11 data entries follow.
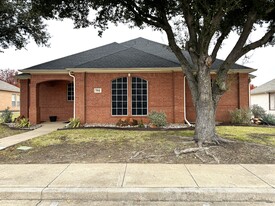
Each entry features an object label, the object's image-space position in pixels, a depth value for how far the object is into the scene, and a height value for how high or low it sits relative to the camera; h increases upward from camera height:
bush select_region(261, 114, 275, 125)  14.02 -1.13
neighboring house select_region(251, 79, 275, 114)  25.17 +0.74
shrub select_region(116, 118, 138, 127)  12.80 -1.16
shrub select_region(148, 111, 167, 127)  12.05 -0.92
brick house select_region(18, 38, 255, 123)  13.57 +0.95
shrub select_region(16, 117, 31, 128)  13.52 -1.27
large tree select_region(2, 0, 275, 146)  7.41 +2.99
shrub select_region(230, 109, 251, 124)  13.48 -0.89
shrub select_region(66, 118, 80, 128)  12.65 -1.19
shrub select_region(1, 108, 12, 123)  15.87 -1.00
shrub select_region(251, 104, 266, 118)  14.73 -0.70
